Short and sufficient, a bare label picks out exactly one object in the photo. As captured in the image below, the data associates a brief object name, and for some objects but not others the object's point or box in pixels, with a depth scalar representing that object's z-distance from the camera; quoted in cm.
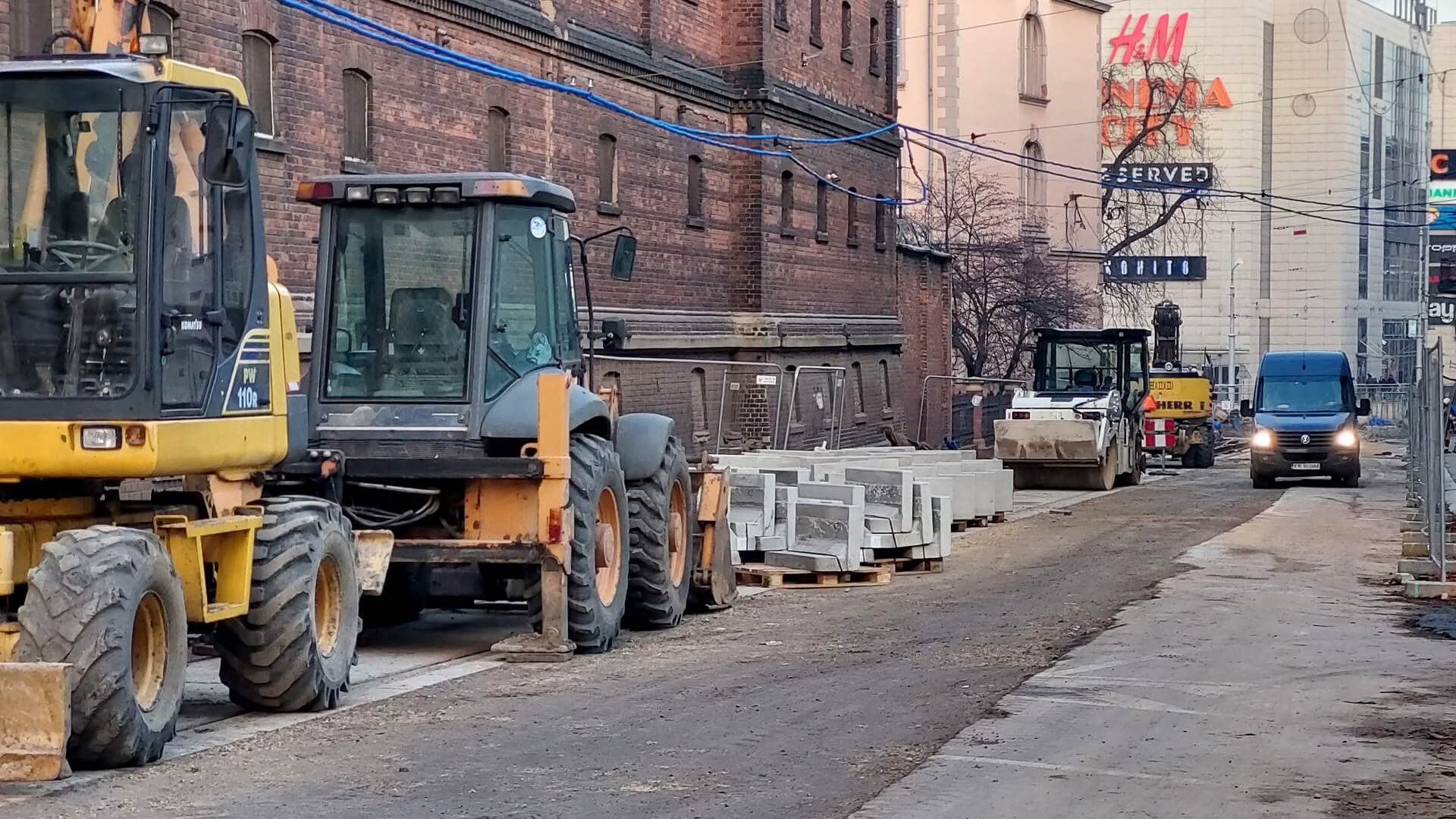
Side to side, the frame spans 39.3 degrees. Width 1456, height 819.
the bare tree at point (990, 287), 5075
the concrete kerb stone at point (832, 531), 1859
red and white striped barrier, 4422
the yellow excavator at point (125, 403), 853
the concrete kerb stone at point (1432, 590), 1731
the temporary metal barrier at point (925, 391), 4143
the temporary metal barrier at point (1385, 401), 8356
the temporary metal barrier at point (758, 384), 3098
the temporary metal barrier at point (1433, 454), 1750
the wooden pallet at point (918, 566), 2006
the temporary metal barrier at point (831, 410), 3097
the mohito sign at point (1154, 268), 6581
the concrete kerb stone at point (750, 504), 1878
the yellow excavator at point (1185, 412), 4716
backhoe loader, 1273
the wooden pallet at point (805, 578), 1828
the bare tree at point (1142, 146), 6525
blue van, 3669
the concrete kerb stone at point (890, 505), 1953
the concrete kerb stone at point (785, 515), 1869
